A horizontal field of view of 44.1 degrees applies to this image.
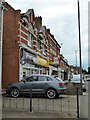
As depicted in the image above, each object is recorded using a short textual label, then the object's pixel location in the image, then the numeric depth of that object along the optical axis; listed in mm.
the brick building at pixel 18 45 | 10761
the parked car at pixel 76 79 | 12813
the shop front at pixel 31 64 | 11556
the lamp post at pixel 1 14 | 9757
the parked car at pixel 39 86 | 7088
